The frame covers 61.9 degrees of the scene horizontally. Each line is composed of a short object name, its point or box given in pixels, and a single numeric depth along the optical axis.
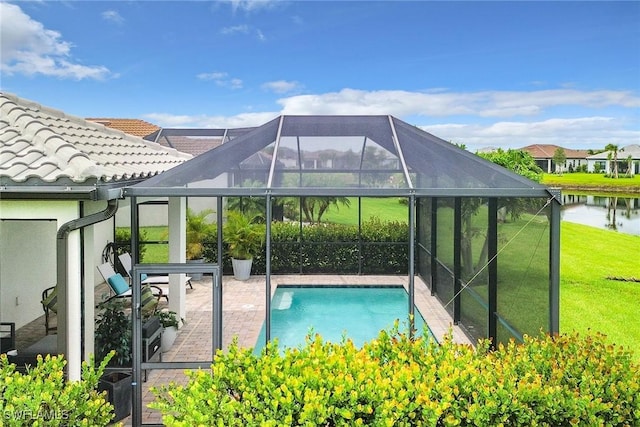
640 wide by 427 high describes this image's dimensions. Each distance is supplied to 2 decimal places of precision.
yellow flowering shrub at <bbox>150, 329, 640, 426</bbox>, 3.73
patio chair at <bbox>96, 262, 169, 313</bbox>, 9.14
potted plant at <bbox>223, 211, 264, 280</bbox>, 15.00
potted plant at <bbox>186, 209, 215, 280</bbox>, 15.34
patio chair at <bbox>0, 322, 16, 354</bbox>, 6.92
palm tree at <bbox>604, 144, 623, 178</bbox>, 69.50
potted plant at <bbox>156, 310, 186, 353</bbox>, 8.63
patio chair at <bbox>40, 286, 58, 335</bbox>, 8.08
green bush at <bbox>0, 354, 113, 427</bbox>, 3.99
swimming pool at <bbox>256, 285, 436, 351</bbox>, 10.78
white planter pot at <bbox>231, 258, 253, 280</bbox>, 14.95
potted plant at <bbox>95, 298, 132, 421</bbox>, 7.32
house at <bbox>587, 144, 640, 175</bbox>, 74.43
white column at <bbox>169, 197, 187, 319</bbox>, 9.68
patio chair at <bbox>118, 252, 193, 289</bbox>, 11.79
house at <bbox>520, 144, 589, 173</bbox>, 87.31
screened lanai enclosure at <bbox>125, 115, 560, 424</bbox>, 6.25
